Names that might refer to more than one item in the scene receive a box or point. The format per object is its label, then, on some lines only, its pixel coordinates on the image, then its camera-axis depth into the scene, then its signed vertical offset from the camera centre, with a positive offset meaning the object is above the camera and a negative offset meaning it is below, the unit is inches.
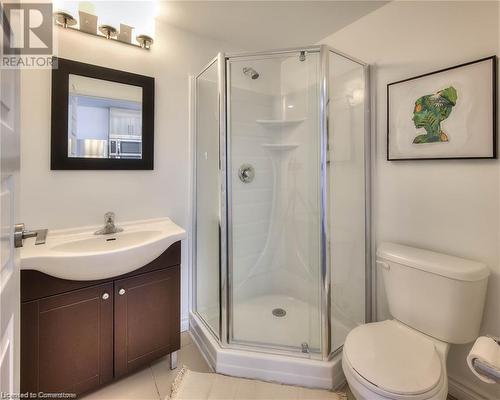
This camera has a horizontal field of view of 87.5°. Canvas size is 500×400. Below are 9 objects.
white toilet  41.7 -26.4
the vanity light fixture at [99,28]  59.7 +42.0
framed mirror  60.7 +20.6
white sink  46.9 -10.3
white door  24.7 -3.5
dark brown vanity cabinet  47.4 -26.0
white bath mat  57.0 -43.0
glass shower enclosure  65.1 +0.0
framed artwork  50.9 +18.4
